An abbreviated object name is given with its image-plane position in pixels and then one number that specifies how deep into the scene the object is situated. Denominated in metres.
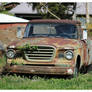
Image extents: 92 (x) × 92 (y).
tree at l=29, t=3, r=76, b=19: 28.68
